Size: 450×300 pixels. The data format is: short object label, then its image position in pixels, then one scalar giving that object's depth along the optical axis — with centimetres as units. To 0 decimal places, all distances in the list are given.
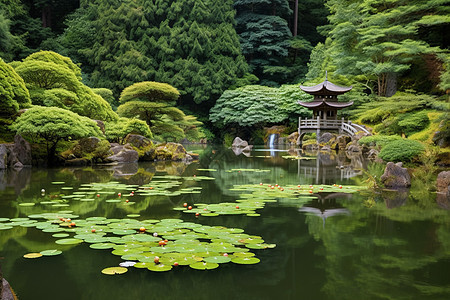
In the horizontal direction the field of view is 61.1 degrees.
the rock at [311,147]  2230
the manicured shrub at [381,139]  1234
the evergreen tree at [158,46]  3098
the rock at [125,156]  1231
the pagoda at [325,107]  2219
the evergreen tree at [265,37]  3504
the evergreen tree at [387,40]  1672
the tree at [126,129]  1348
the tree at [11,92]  976
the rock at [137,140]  1356
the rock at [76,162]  1107
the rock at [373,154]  1466
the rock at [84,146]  1157
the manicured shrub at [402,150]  955
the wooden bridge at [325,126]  2088
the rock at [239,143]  2444
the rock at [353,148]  1825
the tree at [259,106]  2862
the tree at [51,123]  953
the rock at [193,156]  1539
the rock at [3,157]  953
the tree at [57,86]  1168
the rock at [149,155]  1341
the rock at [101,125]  1341
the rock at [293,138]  2679
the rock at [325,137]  2281
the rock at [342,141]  2077
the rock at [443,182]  686
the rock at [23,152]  1016
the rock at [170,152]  1421
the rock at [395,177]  719
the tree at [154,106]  1593
